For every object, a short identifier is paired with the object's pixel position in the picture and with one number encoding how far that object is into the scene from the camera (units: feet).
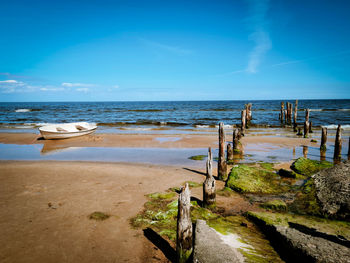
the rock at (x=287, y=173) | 30.57
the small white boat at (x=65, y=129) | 59.26
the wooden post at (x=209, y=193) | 21.58
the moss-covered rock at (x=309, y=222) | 15.89
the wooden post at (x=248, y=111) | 103.94
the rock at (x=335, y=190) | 18.42
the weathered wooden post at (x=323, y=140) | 48.01
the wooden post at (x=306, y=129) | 67.46
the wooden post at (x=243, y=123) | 75.82
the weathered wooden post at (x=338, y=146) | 41.61
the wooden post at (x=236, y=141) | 47.61
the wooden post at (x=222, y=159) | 30.21
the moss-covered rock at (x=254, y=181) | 26.22
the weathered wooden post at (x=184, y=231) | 13.32
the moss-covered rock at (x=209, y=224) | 13.91
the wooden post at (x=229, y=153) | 39.23
